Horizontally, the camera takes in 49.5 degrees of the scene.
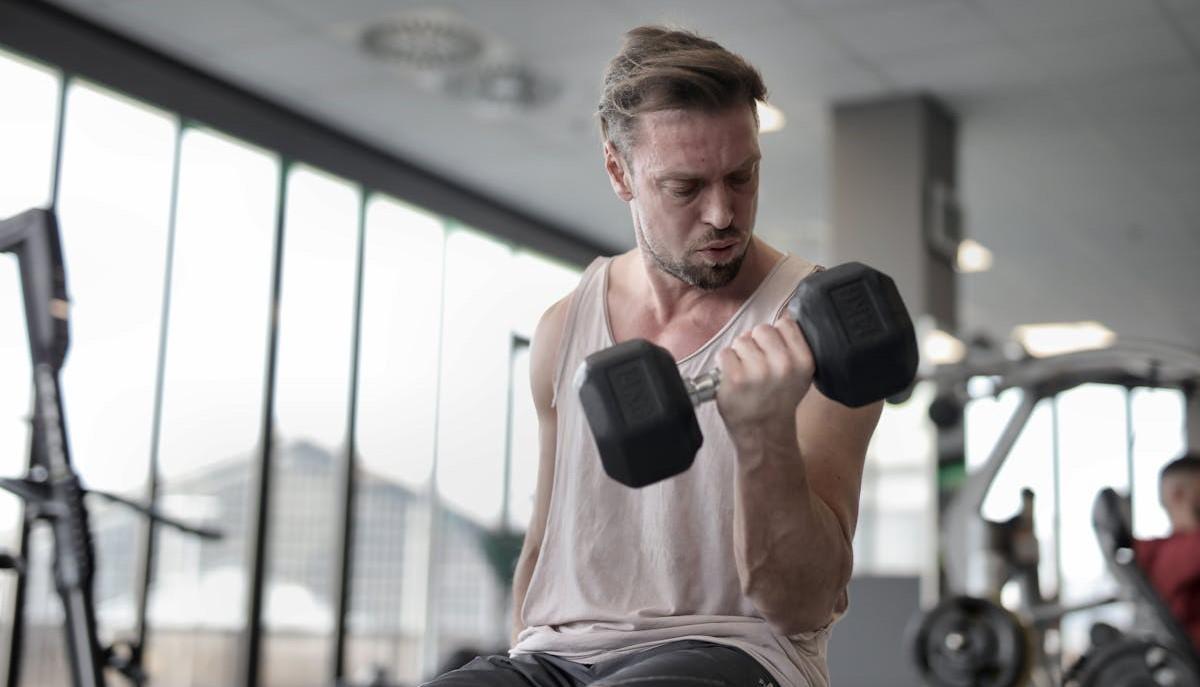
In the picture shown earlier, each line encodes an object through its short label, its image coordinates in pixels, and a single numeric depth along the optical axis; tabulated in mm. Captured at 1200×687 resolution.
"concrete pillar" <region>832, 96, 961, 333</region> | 5598
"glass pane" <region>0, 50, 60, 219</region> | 4629
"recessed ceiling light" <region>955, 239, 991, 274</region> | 8039
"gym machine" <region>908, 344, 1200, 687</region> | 3902
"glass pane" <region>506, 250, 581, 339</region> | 7492
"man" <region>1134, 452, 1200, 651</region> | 3762
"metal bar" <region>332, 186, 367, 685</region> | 6180
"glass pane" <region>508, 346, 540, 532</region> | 7094
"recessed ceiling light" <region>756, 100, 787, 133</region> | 5781
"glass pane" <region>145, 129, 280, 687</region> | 5379
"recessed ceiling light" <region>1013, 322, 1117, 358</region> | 10062
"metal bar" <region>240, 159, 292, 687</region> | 5648
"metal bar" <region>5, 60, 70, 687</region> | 4551
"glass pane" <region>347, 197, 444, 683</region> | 6348
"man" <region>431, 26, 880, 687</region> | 1191
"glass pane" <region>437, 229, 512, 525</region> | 6754
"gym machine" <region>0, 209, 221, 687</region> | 1899
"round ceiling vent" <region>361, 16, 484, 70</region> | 4867
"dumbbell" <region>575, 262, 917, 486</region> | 1133
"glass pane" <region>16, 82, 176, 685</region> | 4895
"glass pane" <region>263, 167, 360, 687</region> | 5879
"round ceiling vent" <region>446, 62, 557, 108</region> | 5328
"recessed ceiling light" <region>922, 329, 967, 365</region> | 5590
